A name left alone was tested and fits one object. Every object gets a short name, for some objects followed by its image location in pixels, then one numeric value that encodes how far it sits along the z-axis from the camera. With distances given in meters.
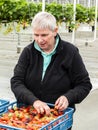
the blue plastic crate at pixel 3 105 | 2.54
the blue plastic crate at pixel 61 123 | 2.16
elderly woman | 2.64
